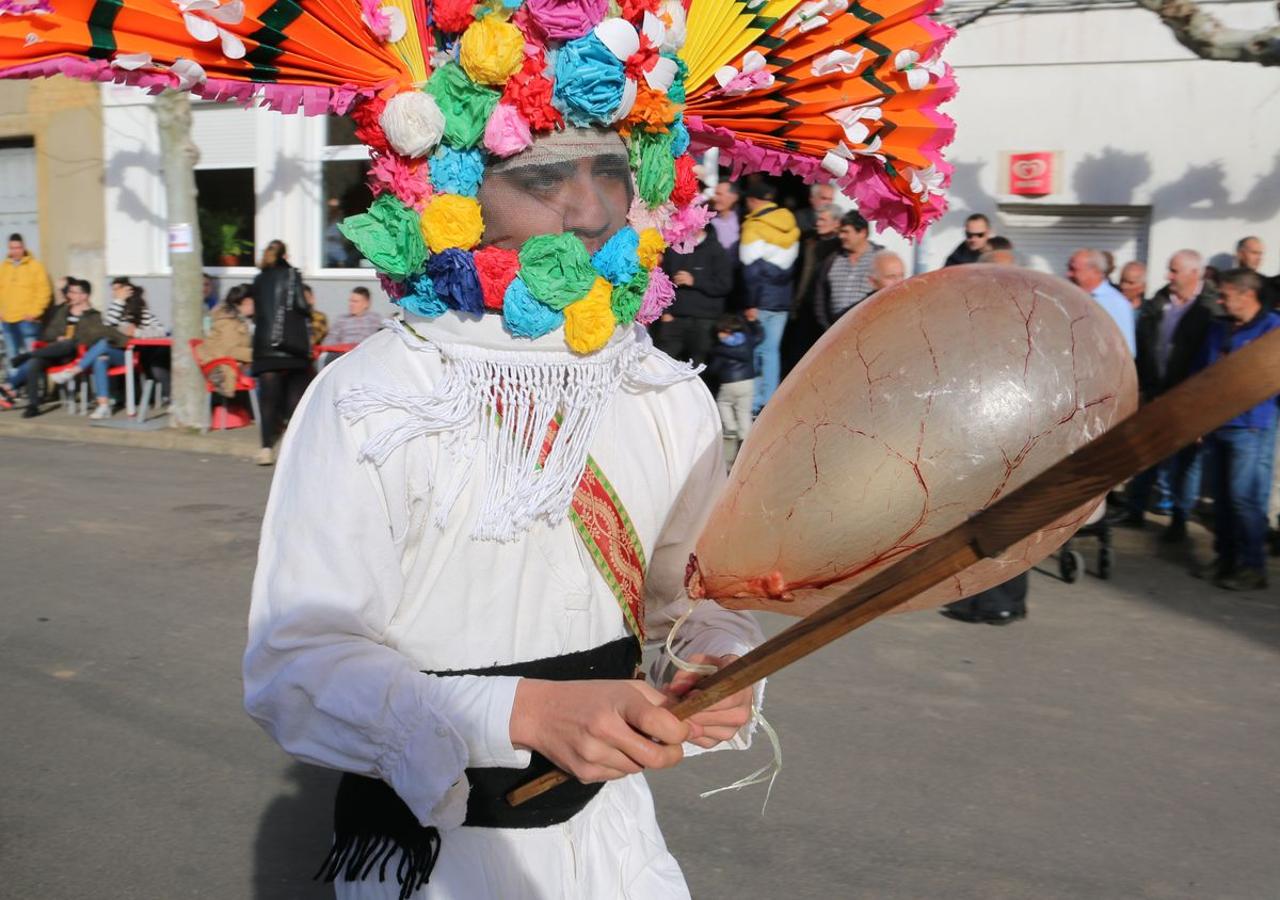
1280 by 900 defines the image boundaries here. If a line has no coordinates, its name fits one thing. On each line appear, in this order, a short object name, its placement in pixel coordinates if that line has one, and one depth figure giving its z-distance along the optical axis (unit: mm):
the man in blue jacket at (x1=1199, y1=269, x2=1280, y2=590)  7137
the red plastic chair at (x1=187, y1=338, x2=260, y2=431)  12414
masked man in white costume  1567
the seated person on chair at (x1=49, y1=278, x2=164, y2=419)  13516
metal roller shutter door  10977
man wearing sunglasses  7390
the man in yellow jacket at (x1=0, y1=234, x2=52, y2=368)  15000
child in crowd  8602
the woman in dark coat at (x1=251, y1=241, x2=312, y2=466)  10430
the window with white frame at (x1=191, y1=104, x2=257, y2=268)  15648
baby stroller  7324
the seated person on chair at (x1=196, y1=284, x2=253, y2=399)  12445
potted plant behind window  15914
